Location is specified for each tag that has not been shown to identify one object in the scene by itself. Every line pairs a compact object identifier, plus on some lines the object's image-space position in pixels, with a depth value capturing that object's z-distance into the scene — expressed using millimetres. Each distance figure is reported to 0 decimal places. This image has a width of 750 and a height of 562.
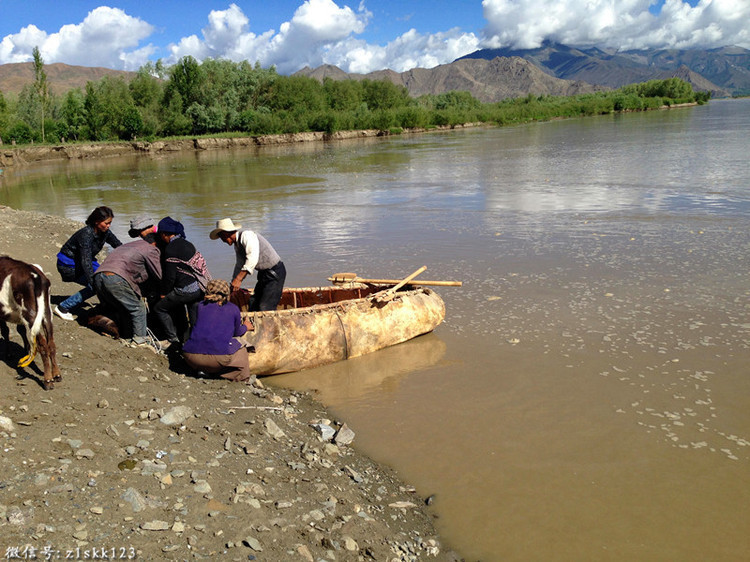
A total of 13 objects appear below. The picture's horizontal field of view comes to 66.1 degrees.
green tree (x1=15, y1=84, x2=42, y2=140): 68000
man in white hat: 6668
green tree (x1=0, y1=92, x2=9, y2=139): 52050
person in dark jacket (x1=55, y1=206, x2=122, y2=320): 6836
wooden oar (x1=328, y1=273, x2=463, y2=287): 7782
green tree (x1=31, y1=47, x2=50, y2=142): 49219
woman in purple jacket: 5797
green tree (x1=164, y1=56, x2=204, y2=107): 71688
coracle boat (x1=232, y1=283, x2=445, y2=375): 6508
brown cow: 4770
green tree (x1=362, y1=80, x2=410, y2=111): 97062
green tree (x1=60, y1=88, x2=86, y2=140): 63831
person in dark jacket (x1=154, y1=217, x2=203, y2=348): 6238
